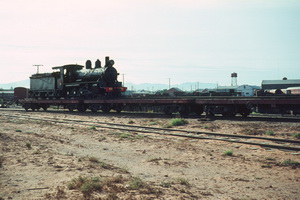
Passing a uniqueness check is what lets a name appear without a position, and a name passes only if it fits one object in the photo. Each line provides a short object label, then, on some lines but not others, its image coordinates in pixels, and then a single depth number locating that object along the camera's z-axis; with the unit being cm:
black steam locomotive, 2739
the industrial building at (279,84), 8075
